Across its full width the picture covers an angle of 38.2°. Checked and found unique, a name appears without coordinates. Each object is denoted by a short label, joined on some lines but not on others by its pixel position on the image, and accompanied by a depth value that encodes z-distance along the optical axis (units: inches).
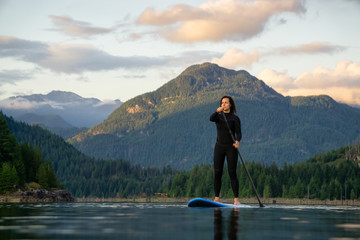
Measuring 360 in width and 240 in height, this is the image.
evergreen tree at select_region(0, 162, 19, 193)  4362.7
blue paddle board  1072.8
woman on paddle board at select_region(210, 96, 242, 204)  1093.8
